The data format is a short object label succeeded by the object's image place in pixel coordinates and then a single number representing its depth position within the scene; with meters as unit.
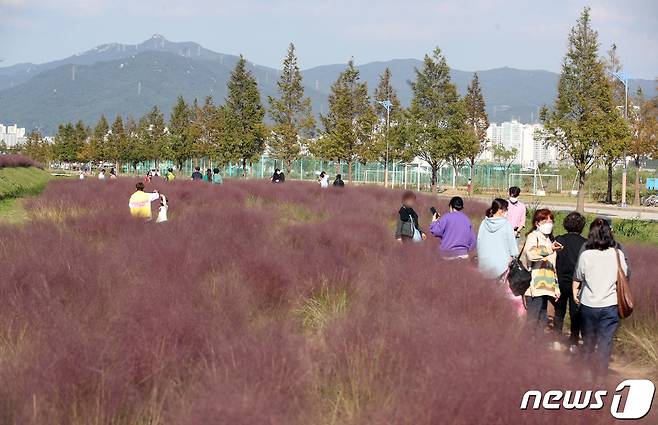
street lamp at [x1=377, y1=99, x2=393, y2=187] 45.38
